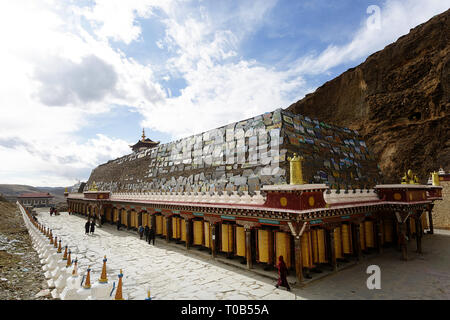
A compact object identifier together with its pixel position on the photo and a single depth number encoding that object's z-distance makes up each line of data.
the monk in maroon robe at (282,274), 8.45
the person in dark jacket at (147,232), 17.12
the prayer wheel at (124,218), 23.12
